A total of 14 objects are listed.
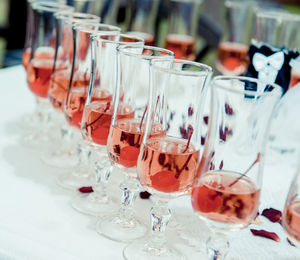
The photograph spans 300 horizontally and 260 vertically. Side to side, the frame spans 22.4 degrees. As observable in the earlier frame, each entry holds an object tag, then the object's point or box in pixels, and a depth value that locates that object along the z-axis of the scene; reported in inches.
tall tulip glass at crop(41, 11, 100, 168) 34.8
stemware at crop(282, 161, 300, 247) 25.6
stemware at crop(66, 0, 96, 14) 44.5
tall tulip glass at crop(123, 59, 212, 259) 27.2
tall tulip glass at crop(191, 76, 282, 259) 25.5
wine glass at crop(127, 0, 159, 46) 53.2
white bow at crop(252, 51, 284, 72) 36.2
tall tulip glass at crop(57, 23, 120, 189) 32.7
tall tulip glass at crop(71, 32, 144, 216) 30.9
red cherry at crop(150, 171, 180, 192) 27.3
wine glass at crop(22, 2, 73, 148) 36.8
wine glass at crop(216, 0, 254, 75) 51.3
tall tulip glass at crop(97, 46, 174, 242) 29.2
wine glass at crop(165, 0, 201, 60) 53.6
